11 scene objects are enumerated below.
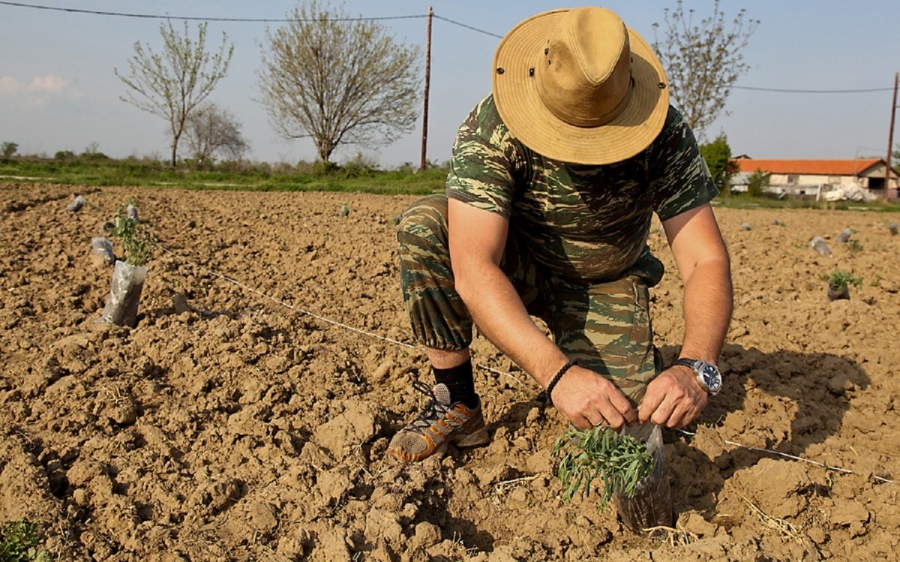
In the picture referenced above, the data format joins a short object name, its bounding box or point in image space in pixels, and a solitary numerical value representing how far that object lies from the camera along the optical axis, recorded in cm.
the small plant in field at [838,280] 477
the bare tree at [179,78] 2336
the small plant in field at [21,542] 184
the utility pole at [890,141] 3006
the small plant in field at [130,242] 372
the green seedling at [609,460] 196
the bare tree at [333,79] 2567
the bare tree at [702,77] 2011
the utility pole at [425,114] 2286
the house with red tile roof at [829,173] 5134
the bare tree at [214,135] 2844
